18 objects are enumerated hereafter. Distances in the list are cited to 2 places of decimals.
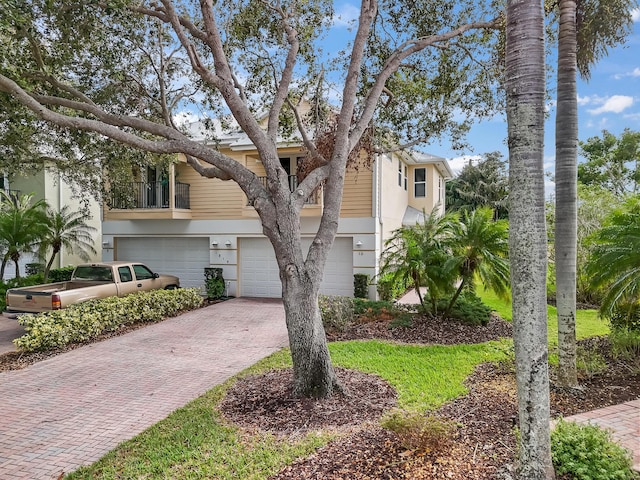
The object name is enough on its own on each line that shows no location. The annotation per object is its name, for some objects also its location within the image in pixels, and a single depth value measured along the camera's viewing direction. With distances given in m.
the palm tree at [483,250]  9.73
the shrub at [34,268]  18.69
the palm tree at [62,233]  15.88
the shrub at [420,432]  4.11
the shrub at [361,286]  14.66
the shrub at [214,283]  16.31
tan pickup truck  10.35
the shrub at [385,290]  14.52
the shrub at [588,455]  3.52
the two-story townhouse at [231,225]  14.93
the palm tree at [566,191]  5.75
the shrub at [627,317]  7.98
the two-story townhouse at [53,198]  19.31
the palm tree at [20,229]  15.05
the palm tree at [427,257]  10.29
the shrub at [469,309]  10.64
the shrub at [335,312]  10.59
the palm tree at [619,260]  7.10
